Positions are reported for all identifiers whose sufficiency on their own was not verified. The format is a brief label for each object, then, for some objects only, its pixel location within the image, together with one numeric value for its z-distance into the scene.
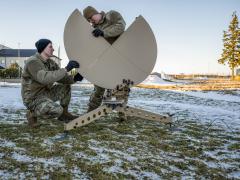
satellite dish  4.57
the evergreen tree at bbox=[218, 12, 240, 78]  52.47
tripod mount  4.16
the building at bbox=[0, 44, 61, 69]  89.97
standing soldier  4.60
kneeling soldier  3.97
